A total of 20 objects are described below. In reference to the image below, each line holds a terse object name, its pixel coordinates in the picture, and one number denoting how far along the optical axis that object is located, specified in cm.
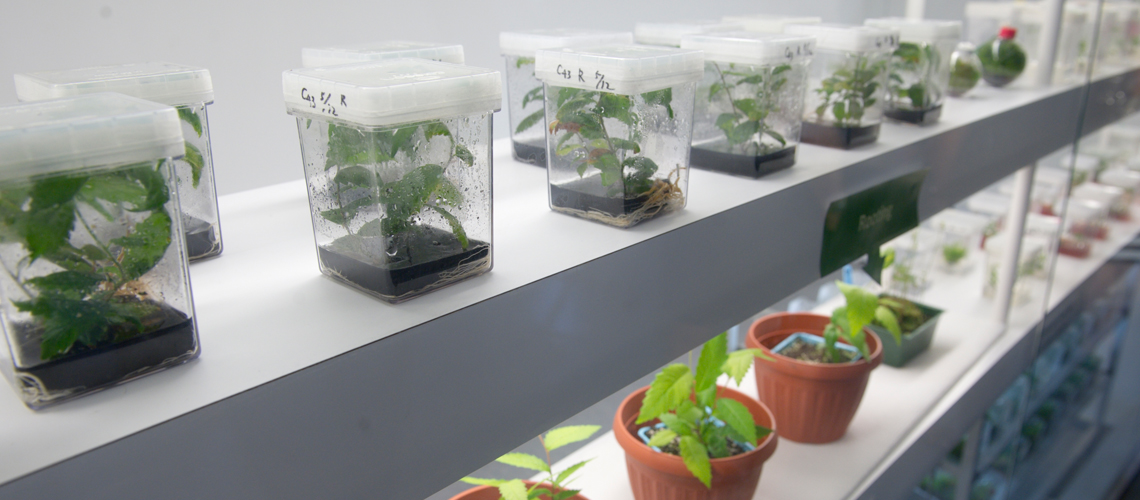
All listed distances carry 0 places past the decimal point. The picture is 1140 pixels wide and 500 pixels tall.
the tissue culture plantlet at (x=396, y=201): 53
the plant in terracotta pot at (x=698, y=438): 88
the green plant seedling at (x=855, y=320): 120
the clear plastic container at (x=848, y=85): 101
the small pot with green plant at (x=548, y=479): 89
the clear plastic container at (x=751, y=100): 85
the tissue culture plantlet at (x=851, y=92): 102
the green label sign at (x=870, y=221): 93
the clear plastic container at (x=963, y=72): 139
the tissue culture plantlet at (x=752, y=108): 87
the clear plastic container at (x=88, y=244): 39
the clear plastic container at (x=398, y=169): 52
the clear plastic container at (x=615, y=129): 67
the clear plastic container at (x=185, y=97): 56
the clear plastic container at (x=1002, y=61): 147
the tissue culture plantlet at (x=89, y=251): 40
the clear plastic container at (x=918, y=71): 116
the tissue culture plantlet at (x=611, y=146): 69
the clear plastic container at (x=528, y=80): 92
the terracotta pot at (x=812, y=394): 117
